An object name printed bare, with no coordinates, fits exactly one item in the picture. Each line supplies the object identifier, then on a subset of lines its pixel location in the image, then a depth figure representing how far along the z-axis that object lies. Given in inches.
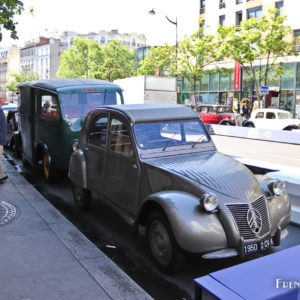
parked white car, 771.4
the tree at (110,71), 2532.0
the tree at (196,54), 1318.9
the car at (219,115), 950.5
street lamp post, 1284.1
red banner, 1456.7
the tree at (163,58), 1480.7
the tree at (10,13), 565.4
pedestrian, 310.3
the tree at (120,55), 2915.8
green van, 313.3
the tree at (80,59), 2967.5
